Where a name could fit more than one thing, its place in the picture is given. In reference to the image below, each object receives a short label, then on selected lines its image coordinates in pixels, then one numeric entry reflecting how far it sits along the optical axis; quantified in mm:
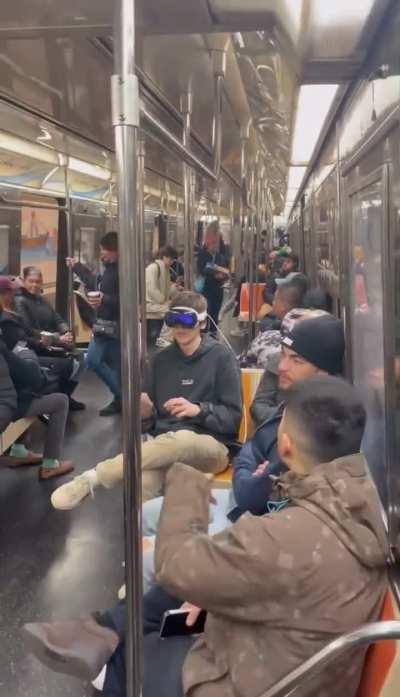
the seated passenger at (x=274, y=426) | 2266
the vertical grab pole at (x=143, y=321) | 2275
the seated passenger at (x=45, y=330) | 5256
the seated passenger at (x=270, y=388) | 2852
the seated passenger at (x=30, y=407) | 3955
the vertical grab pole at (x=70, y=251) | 5770
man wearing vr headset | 2709
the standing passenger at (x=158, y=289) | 4590
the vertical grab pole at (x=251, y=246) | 5566
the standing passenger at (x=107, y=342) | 5398
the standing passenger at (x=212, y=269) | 7688
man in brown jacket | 1355
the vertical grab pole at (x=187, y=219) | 3336
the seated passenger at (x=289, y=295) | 4188
